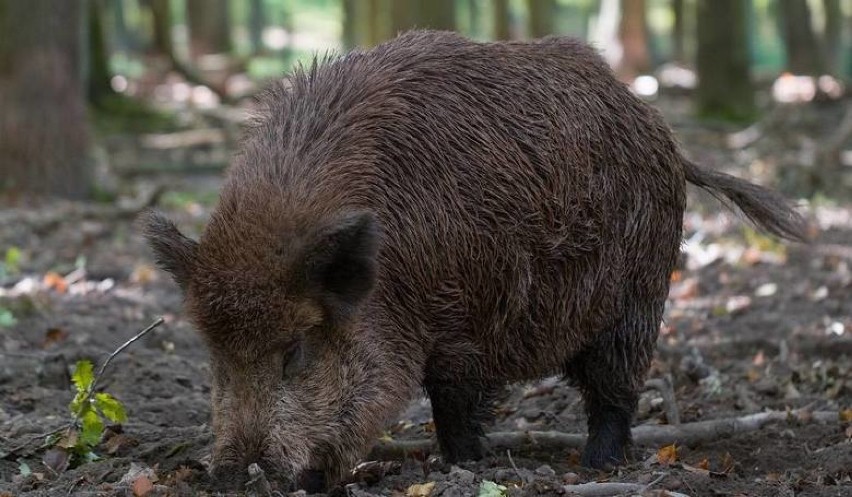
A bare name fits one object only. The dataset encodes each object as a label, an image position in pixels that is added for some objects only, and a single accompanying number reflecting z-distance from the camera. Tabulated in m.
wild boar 9.24
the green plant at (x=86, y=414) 10.53
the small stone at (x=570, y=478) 9.93
